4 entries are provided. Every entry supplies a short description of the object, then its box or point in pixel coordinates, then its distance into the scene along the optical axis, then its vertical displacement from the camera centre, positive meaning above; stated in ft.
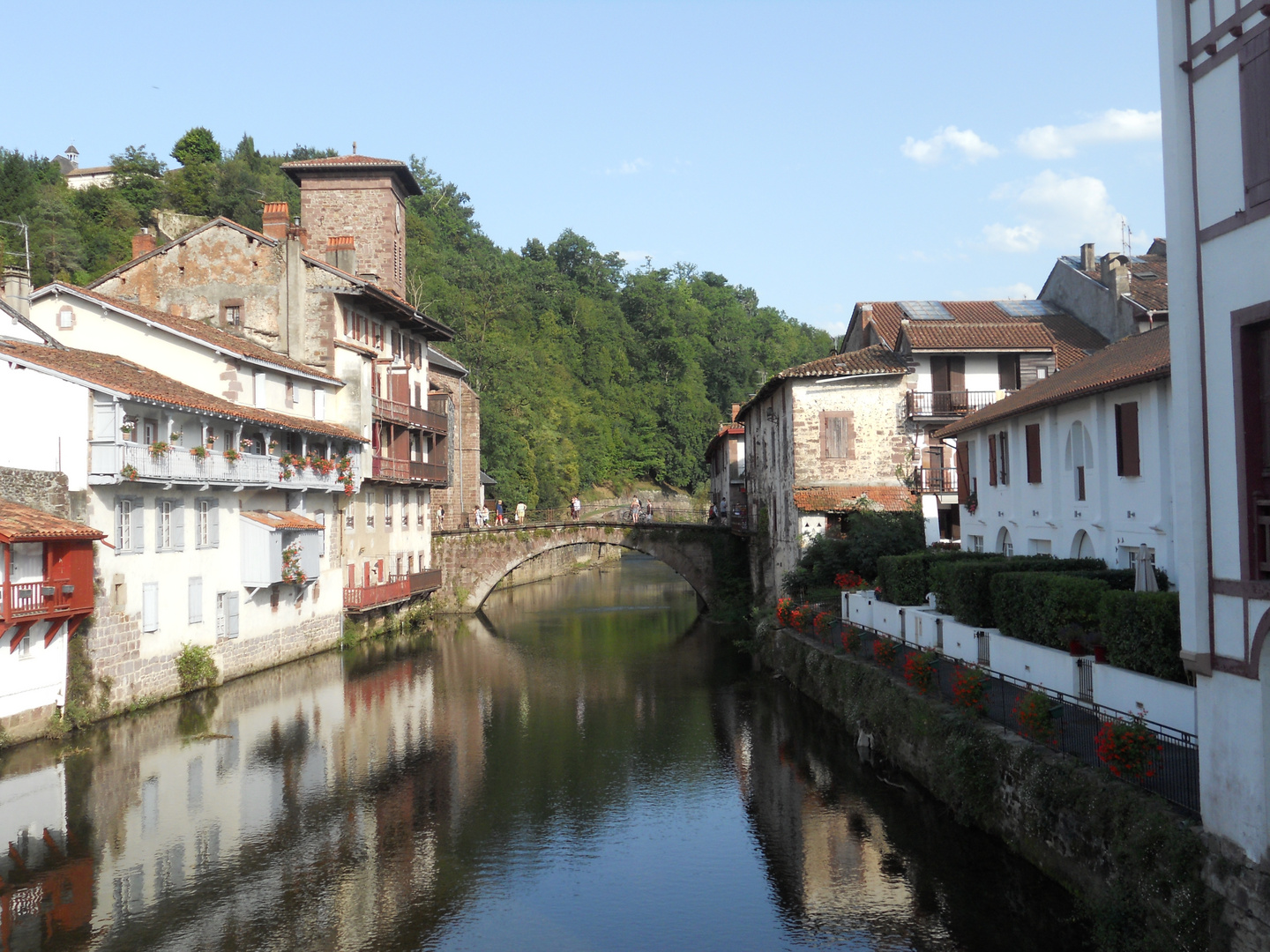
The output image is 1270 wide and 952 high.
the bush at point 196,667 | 88.12 -12.92
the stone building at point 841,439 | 118.21 +7.58
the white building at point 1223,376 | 32.14 +3.97
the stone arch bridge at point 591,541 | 151.84 -6.26
